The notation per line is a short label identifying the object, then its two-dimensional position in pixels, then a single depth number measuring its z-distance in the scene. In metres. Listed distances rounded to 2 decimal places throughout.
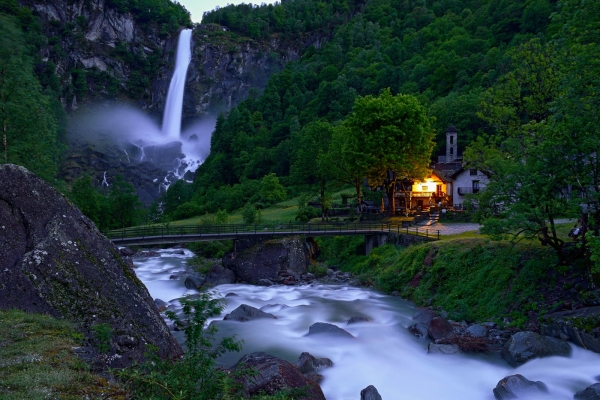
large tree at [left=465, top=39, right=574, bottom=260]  16.91
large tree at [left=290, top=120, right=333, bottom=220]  49.62
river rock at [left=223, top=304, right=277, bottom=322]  20.33
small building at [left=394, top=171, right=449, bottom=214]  52.41
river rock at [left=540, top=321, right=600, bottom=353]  14.36
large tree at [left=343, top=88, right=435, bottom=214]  40.00
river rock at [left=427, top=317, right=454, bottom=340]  16.92
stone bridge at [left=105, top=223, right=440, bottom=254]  31.38
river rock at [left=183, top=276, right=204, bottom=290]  28.80
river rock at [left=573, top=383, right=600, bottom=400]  11.57
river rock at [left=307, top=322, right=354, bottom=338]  17.75
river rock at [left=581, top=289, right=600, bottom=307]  15.71
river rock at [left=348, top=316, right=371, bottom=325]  19.70
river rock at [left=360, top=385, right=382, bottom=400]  11.53
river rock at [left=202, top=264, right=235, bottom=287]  30.17
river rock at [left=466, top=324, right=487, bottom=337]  16.88
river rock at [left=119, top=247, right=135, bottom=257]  41.58
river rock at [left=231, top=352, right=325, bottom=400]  9.48
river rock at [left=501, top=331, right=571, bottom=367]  14.39
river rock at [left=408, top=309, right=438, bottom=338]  17.86
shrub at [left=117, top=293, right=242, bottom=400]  5.69
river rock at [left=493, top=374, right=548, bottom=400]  12.16
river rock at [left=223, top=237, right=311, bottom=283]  31.01
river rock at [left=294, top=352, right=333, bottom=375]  13.74
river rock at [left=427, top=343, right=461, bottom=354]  15.55
